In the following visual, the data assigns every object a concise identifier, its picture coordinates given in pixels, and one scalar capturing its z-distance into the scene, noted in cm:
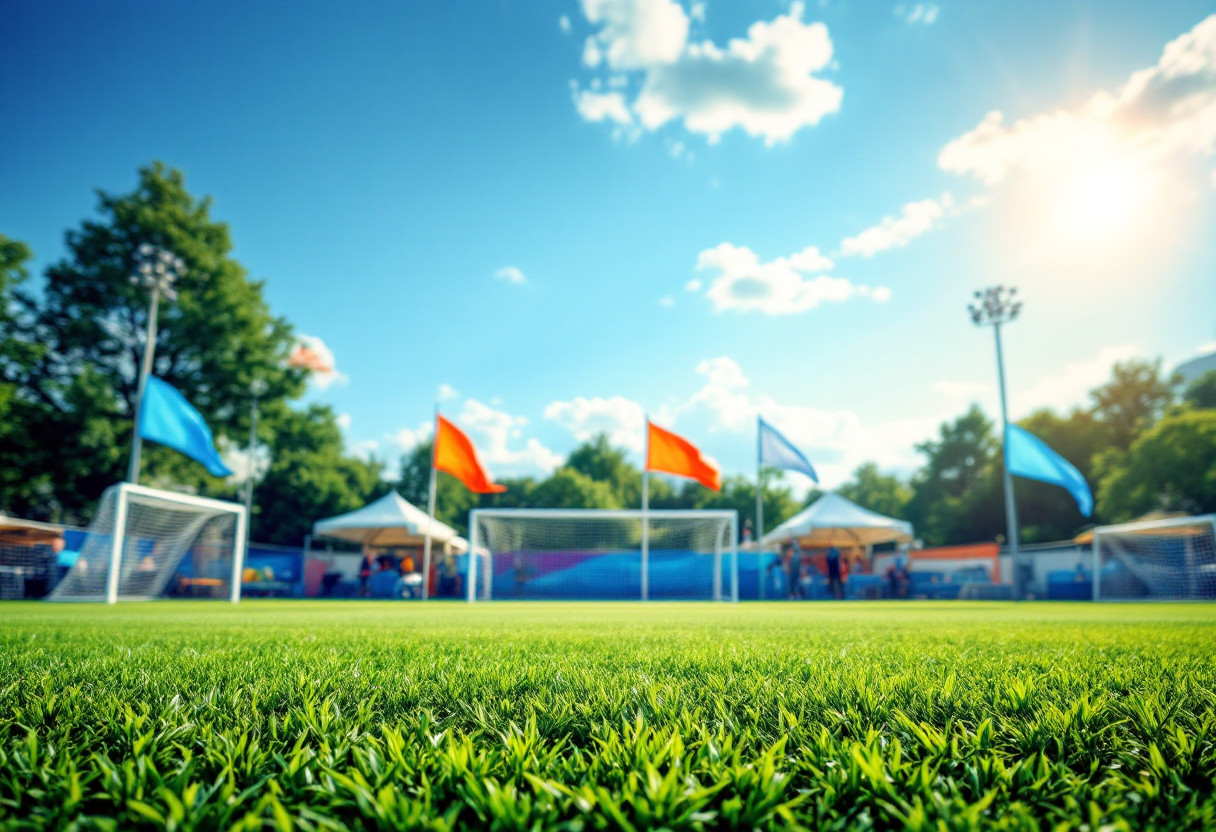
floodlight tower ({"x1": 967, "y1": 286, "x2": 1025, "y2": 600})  2238
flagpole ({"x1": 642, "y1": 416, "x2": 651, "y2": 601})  1894
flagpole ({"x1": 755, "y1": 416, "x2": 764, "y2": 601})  2165
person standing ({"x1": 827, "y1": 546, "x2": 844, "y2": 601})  2139
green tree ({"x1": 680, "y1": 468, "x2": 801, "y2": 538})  5669
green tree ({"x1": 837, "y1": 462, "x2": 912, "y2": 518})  6281
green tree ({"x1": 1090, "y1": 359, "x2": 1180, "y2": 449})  4788
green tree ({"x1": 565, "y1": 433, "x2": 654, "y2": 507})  6238
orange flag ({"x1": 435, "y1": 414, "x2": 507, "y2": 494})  1958
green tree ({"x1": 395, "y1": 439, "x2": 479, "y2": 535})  5272
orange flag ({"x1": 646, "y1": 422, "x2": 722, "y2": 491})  2011
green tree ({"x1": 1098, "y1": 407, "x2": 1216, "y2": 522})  3488
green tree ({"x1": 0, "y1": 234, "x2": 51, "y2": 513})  2245
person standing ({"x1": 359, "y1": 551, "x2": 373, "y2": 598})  2328
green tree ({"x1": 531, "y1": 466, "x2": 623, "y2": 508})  5181
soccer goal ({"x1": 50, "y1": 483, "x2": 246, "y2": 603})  1348
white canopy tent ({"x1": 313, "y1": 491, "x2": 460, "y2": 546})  2303
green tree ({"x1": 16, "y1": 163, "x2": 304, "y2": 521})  2453
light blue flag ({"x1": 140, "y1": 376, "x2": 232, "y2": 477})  1355
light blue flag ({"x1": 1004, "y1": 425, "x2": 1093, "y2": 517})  1734
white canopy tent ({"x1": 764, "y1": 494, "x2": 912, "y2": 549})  2442
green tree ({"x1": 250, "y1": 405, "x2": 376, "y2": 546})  4025
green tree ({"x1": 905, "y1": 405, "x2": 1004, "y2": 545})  5250
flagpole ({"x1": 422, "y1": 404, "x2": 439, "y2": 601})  1894
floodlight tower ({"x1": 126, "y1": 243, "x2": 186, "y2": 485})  1816
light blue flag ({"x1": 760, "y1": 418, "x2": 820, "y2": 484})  2011
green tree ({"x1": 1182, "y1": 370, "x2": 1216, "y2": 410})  4769
